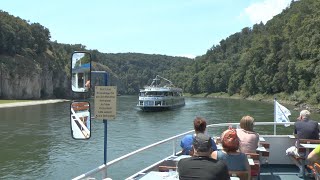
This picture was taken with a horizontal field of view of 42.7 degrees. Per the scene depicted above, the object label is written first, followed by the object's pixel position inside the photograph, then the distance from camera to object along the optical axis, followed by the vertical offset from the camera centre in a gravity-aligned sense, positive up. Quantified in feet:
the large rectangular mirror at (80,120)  20.07 -1.59
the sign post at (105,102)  21.20 -0.72
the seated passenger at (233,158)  19.29 -3.35
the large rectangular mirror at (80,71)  19.82 +0.86
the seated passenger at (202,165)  15.29 -2.89
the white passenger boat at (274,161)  25.88 -5.34
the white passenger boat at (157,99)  238.68 -6.07
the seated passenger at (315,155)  18.35 -2.94
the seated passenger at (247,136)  25.76 -2.96
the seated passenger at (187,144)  26.30 -3.56
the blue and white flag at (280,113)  40.09 -2.32
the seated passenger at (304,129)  31.36 -3.07
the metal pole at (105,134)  21.62 -2.49
